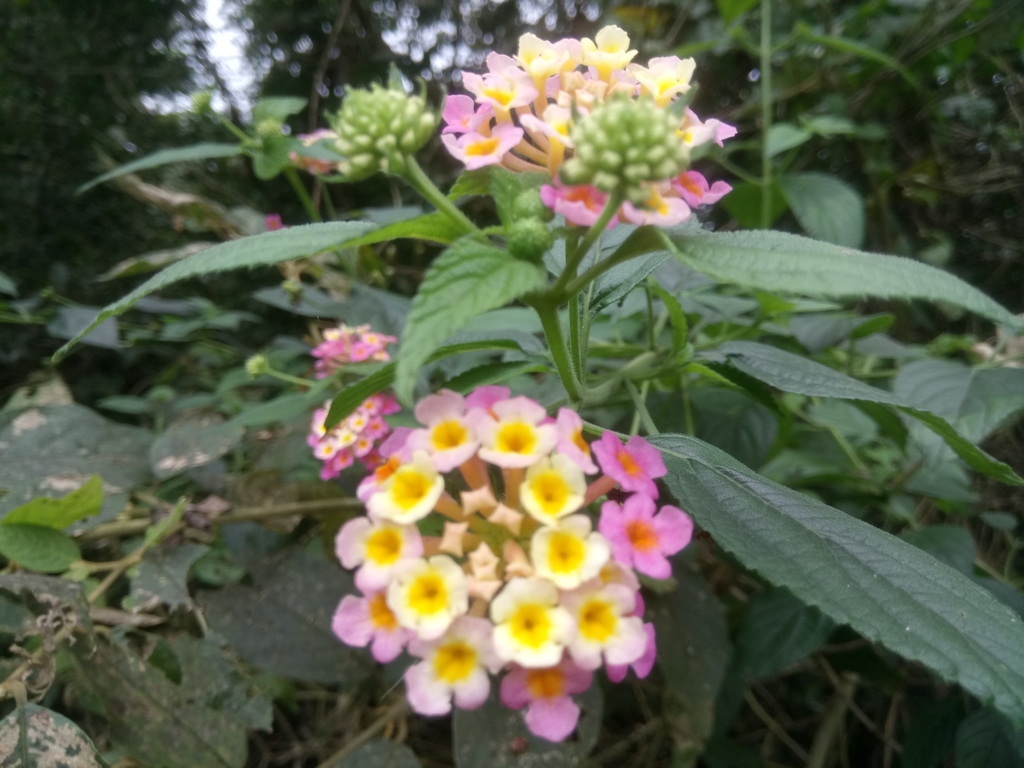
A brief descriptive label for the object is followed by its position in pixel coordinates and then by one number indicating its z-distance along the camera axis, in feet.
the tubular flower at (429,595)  0.21
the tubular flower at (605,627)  0.21
